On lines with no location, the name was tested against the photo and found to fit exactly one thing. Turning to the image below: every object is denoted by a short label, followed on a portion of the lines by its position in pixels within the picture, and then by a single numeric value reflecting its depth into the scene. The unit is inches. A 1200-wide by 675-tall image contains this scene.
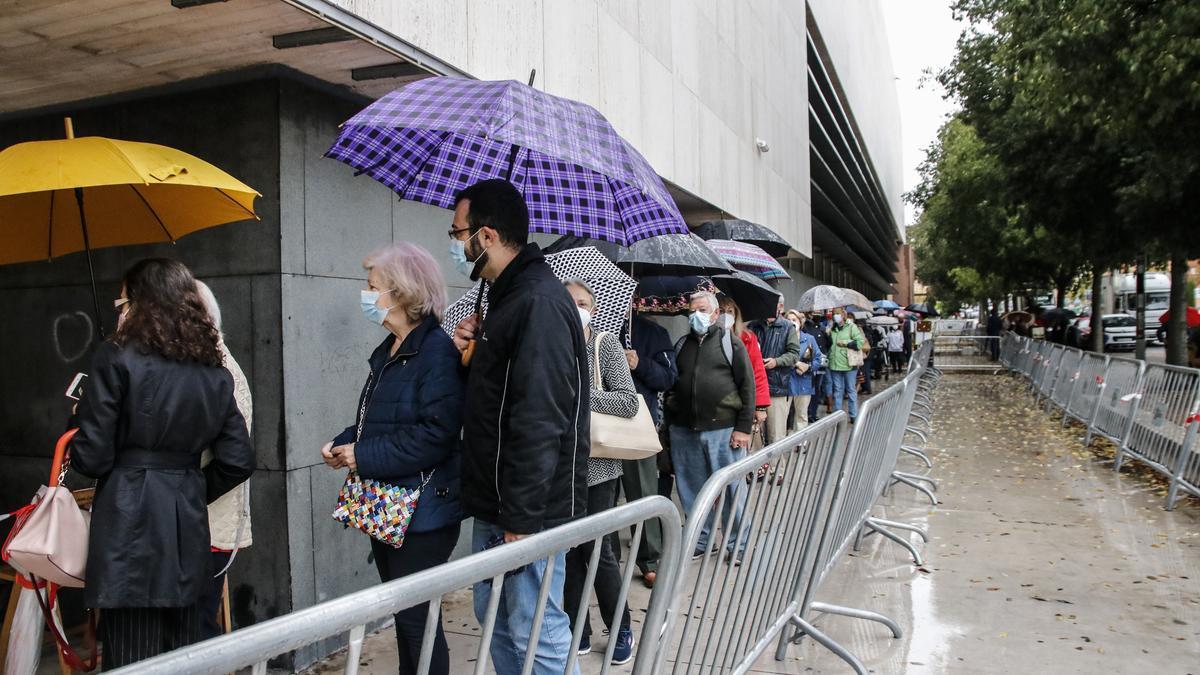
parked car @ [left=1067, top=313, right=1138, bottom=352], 1492.4
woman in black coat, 119.6
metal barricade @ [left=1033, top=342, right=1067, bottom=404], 668.7
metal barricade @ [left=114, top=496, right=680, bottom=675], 43.8
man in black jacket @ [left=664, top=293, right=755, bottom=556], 246.4
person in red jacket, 289.6
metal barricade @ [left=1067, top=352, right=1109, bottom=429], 490.1
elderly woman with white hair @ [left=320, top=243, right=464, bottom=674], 129.3
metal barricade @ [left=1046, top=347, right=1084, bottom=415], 582.6
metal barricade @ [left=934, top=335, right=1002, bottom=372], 1331.1
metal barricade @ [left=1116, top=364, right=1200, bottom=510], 325.1
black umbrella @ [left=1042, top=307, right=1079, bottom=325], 1368.1
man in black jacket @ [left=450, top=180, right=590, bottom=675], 116.0
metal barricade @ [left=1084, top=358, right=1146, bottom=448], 409.1
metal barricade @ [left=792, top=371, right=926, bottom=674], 174.4
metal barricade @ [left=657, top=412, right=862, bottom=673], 109.1
